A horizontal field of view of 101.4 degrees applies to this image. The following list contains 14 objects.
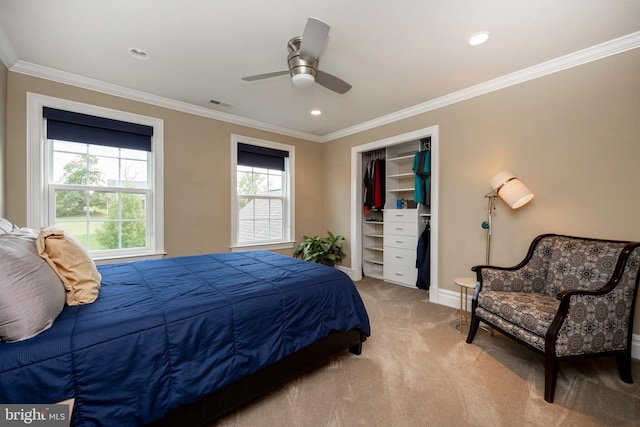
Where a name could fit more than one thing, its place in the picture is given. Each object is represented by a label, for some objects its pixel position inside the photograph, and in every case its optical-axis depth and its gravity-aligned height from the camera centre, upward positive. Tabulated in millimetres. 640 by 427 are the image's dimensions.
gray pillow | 984 -348
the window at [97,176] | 2596 +364
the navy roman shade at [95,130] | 2643 +861
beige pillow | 1334 -296
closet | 3773 -58
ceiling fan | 1650 +1103
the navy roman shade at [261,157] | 3973 +839
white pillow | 1433 -112
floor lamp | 2447 +201
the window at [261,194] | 3924 +249
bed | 1013 -642
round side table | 2451 -1029
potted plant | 4316 -684
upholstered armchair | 1656 -666
